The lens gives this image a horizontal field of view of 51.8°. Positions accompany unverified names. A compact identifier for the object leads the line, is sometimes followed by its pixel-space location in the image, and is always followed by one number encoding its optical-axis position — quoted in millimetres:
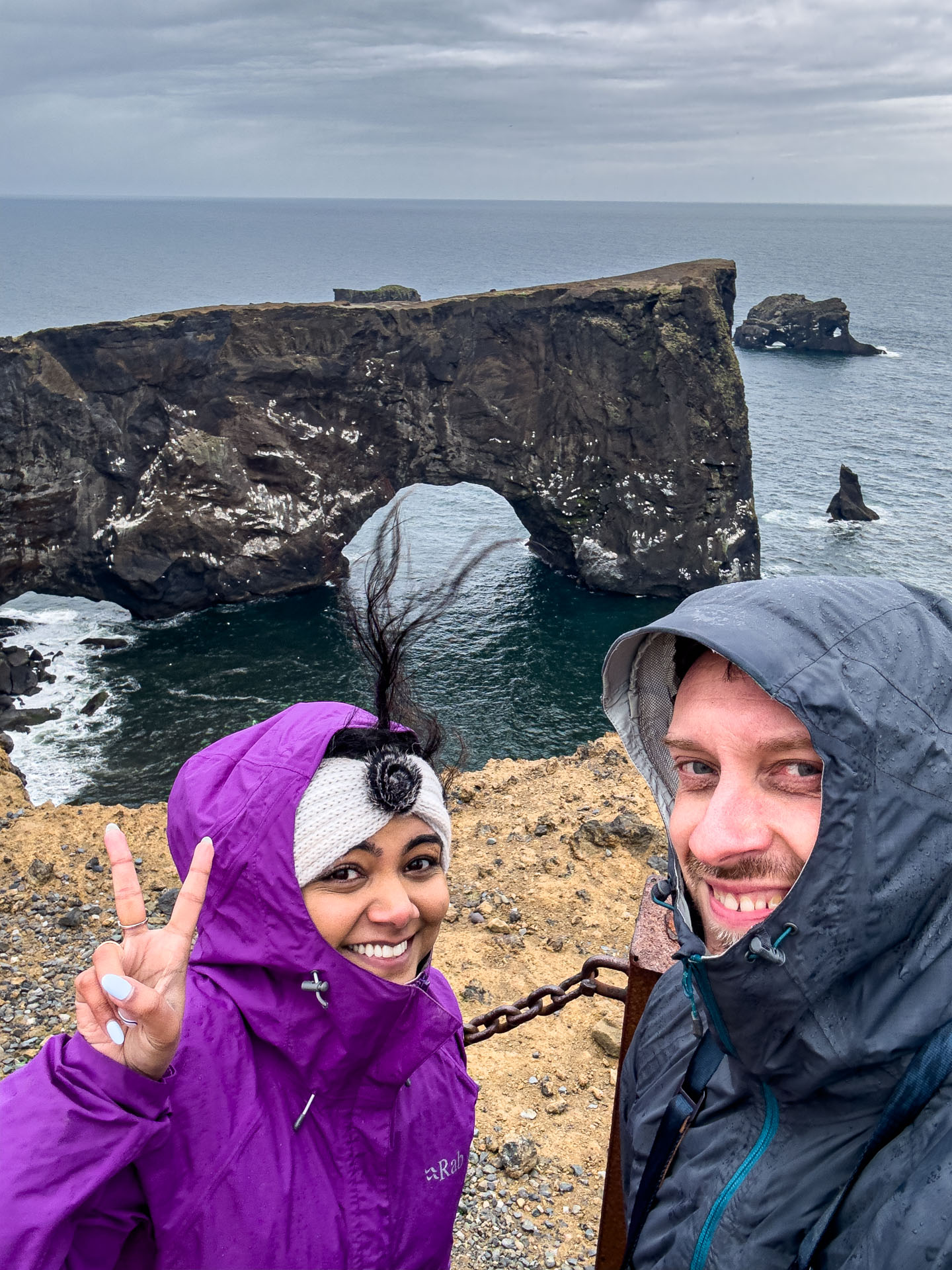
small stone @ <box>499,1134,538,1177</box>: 7180
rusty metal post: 3990
